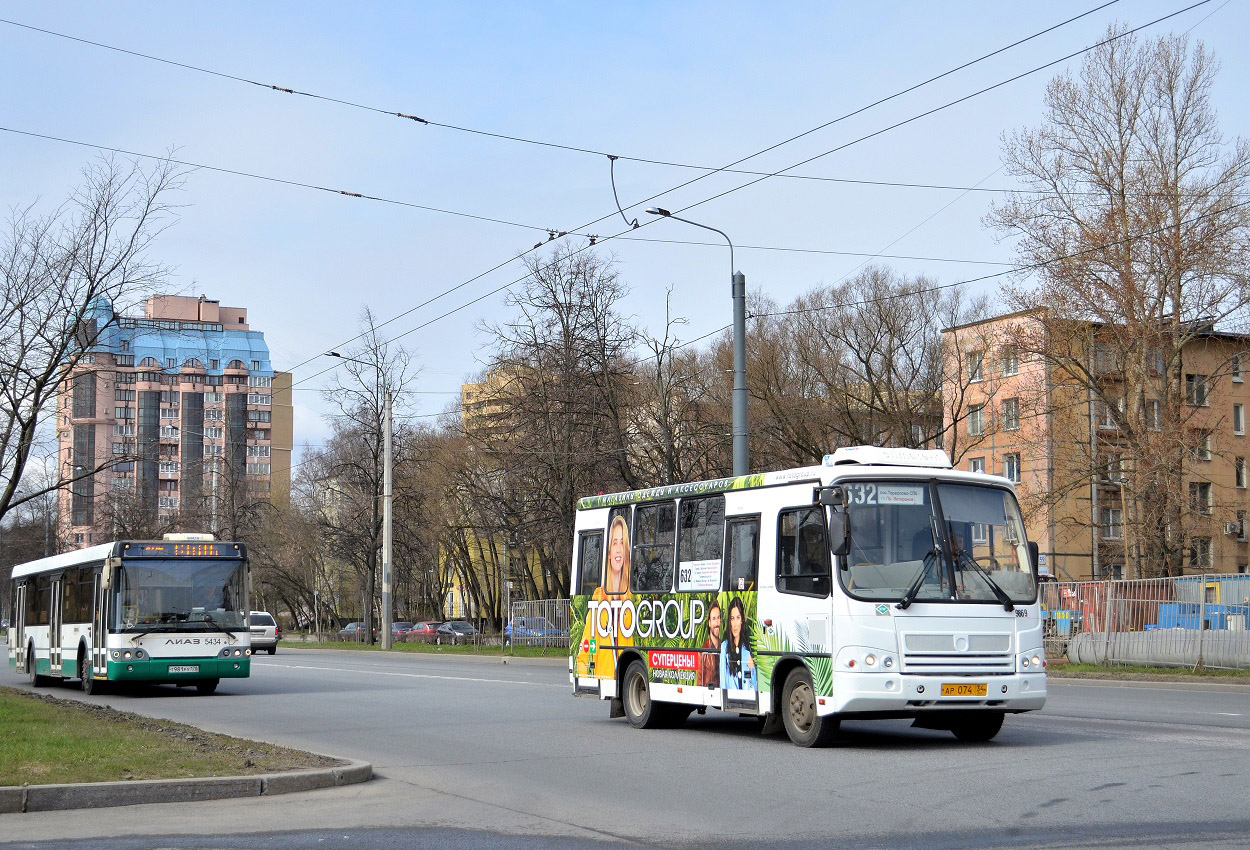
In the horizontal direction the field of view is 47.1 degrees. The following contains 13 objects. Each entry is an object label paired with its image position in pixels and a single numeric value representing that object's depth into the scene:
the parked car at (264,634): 51.47
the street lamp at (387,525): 49.94
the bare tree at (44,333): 20.23
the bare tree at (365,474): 58.28
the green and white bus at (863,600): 13.31
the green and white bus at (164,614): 24.42
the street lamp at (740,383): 25.67
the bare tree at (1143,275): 39.19
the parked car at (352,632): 70.64
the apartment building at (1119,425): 40.03
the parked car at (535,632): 45.56
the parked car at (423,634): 68.06
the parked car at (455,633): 65.38
